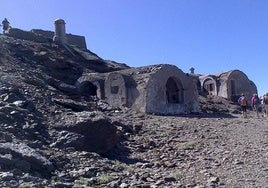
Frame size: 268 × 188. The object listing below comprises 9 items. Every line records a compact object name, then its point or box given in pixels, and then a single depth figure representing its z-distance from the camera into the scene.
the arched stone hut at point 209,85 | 19.69
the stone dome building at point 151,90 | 11.58
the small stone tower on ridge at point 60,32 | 17.77
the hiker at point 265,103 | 11.45
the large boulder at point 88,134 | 6.13
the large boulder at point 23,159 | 4.57
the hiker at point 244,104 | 11.56
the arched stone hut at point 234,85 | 18.80
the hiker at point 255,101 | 12.10
